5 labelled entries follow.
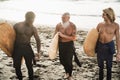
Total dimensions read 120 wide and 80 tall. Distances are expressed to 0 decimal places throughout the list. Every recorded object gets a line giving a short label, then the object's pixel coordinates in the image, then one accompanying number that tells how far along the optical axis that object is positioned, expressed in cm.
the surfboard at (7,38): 502
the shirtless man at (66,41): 524
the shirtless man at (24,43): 504
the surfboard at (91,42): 503
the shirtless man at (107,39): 485
